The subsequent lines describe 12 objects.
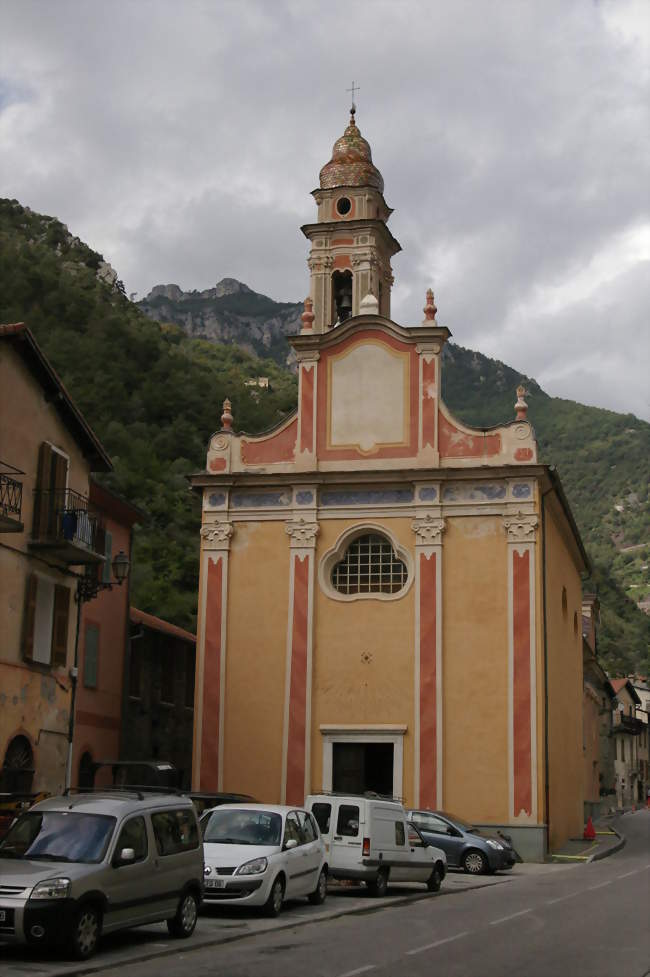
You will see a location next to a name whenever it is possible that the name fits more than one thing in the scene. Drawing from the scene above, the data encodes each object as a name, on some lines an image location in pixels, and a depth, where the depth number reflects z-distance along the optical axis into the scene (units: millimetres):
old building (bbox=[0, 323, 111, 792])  22000
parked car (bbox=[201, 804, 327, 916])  16438
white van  20188
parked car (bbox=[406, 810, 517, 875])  25781
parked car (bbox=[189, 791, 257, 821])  23219
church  30188
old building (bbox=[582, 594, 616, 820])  50281
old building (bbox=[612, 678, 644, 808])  87500
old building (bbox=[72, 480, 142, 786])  27922
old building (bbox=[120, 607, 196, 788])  32312
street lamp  24875
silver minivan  12039
